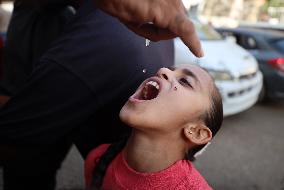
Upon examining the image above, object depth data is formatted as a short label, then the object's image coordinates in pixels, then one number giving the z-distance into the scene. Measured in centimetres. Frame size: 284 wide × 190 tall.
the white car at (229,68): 596
